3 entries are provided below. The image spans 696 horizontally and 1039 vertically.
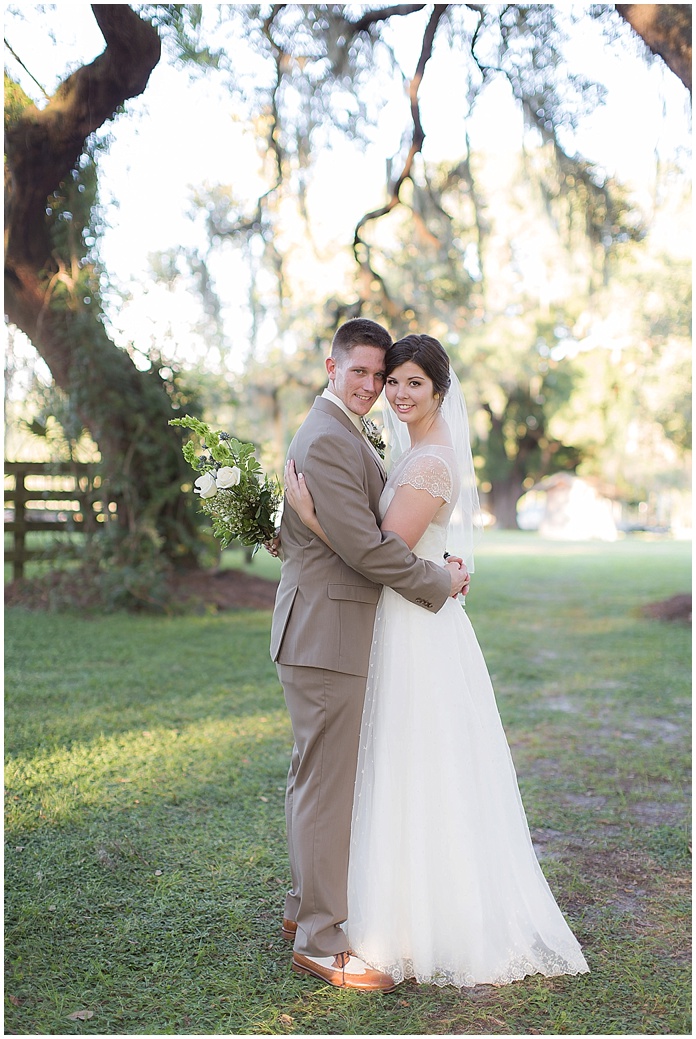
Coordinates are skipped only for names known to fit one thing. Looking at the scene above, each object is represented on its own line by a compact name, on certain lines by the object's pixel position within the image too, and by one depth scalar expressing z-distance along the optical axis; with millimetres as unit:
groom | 2752
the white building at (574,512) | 28938
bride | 2764
